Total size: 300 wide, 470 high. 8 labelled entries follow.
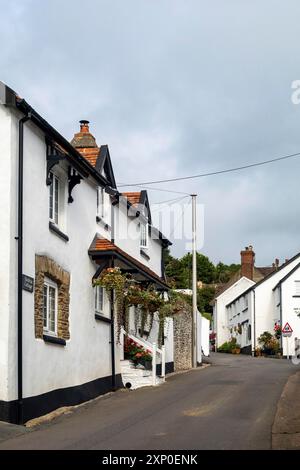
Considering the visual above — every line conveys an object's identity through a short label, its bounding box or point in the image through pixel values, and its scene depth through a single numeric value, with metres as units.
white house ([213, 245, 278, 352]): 74.56
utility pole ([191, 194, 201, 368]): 35.84
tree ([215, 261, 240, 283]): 111.75
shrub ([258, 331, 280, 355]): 56.22
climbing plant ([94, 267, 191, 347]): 19.64
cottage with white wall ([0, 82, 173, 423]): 14.21
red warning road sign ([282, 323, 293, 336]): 43.88
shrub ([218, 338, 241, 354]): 65.62
